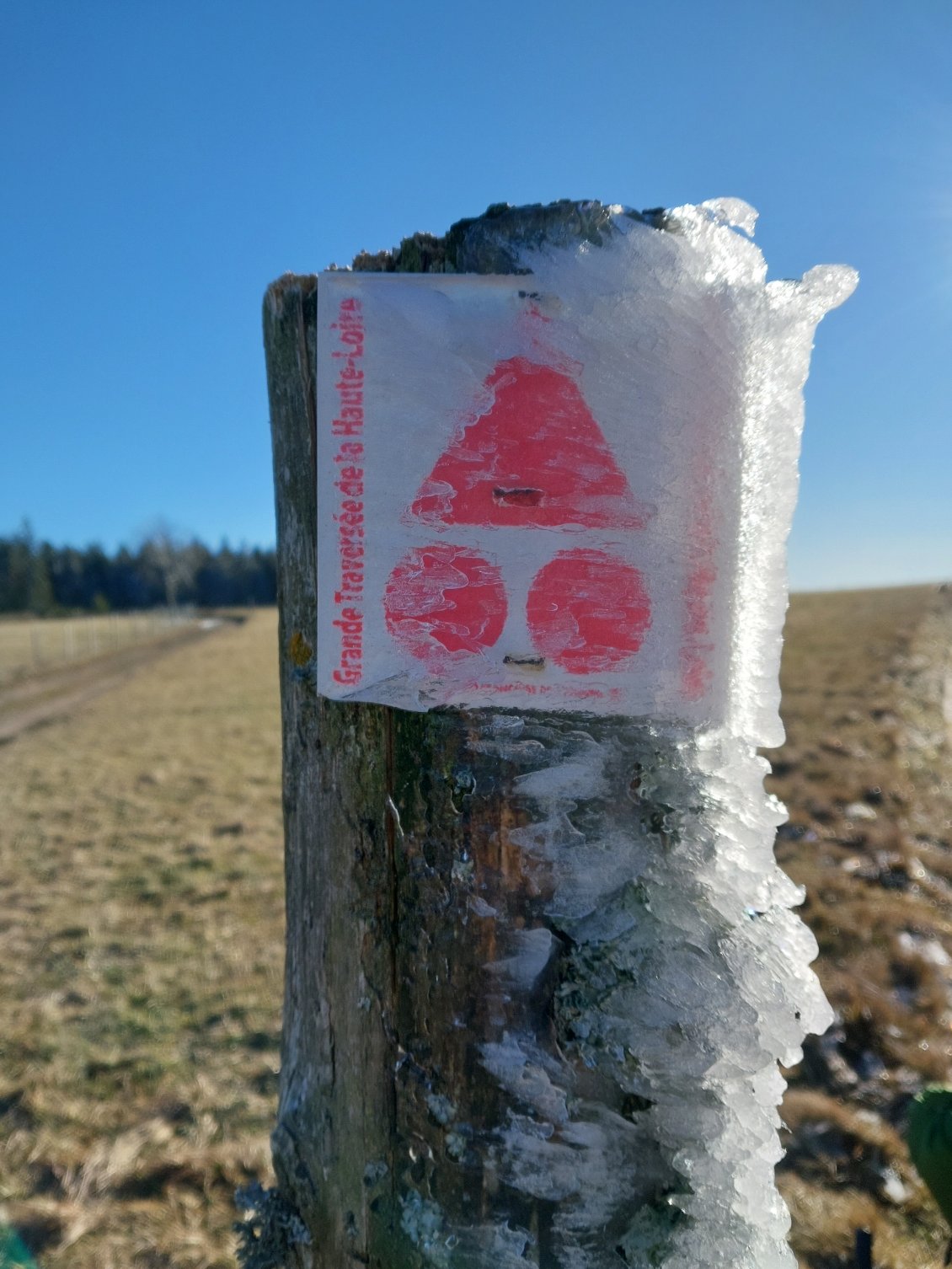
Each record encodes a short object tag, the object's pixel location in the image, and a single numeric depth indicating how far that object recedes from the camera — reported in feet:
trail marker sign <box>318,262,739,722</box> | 0.64
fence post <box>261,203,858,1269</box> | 0.64
